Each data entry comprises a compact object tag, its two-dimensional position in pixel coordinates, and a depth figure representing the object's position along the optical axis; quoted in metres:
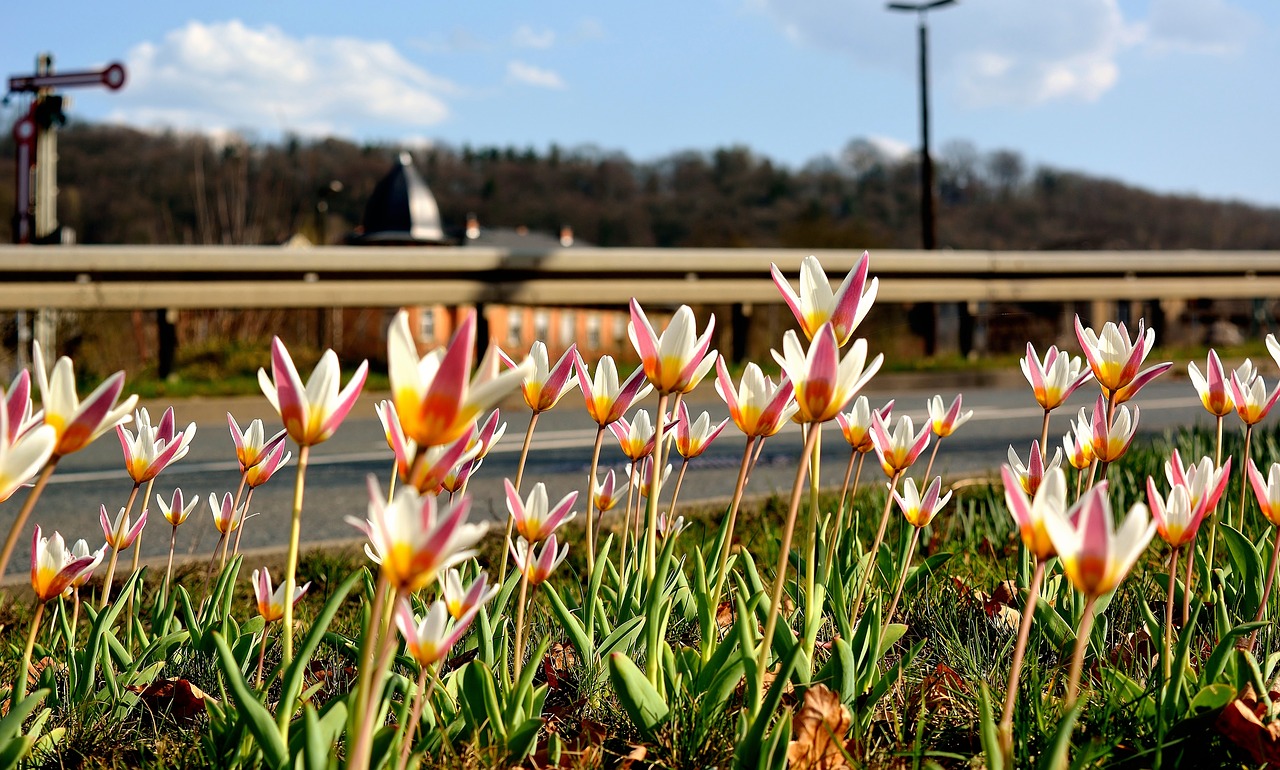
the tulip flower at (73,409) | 1.08
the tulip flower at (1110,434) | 1.81
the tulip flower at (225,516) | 1.94
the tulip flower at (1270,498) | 1.56
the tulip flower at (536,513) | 1.51
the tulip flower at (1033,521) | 1.04
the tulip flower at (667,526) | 1.93
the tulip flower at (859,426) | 1.73
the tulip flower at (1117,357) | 1.72
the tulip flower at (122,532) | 1.79
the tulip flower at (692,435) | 1.91
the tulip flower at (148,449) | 1.68
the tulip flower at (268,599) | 1.66
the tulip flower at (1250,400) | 1.83
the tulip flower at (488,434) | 1.62
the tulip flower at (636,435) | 1.86
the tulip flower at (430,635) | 1.16
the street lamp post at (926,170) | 21.94
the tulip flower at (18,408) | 1.17
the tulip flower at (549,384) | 1.58
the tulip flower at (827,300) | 1.38
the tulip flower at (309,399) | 1.12
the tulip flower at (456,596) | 1.26
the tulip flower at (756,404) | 1.45
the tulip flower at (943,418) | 1.90
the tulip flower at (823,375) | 1.17
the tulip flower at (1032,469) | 1.80
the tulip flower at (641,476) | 1.91
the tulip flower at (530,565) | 1.52
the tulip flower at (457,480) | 1.71
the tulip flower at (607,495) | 2.00
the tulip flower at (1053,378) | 1.84
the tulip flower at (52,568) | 1.55
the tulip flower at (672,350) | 1.42
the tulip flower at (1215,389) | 1.83
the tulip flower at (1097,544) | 0.98
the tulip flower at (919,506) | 1.84
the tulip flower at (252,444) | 1.75
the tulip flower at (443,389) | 0.94
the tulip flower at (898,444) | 1.81
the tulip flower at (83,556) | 1.64
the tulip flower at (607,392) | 1.62
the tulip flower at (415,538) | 0.88
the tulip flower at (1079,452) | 1.90
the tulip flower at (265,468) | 1.77
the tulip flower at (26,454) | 1.04
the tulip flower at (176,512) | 1.92
